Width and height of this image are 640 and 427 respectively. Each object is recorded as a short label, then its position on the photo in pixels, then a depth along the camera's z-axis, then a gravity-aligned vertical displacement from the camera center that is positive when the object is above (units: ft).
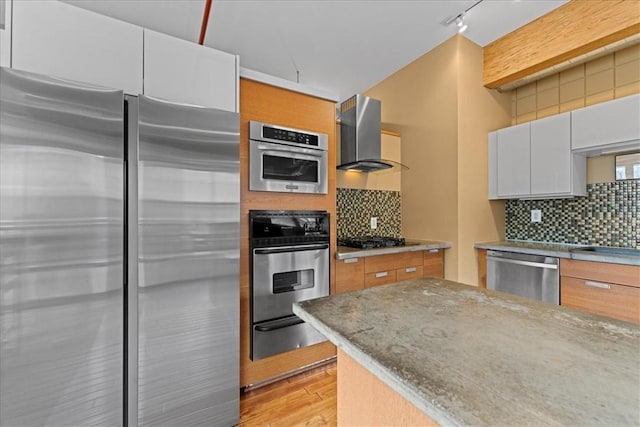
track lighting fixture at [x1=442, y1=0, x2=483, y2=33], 8.33 +5.98
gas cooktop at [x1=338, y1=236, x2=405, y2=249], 8.60 -0.88
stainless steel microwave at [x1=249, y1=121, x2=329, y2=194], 6.71 +1.40
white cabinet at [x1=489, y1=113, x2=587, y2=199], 8.61 +1.73
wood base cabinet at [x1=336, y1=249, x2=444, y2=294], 7.92 -1.63
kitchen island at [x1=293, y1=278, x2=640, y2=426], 1.50 -1.01
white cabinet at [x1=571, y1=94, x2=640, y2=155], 7.33 +2.44
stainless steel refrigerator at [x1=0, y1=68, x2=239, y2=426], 3.98 -0.70
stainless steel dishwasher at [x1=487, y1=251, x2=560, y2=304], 7.95 -1.82
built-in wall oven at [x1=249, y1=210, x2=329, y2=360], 6.64 -1.45
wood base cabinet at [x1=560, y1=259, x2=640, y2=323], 6.62 -1.82
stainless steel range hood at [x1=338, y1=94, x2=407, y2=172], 9.38 +2.69
